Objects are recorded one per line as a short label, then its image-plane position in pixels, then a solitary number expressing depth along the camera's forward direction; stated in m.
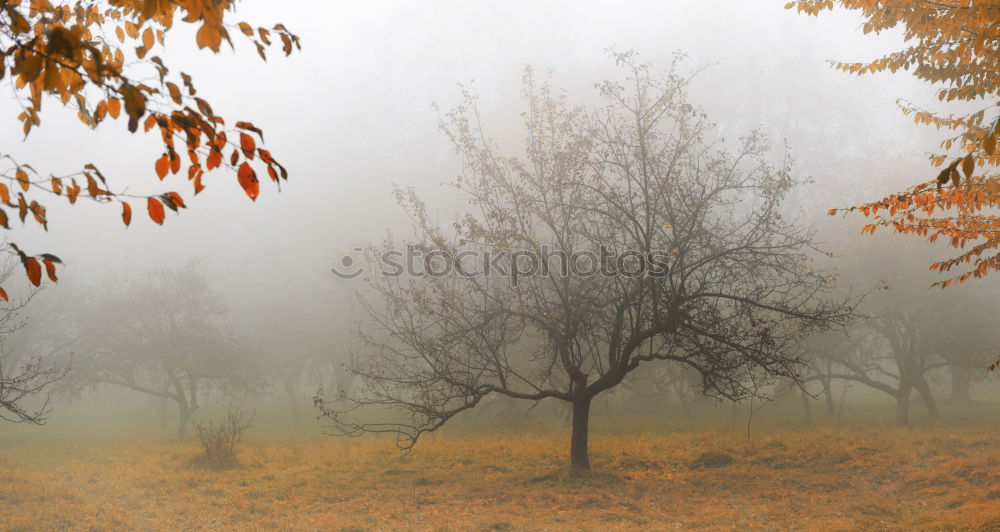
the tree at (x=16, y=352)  27.92
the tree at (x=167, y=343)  26.31
